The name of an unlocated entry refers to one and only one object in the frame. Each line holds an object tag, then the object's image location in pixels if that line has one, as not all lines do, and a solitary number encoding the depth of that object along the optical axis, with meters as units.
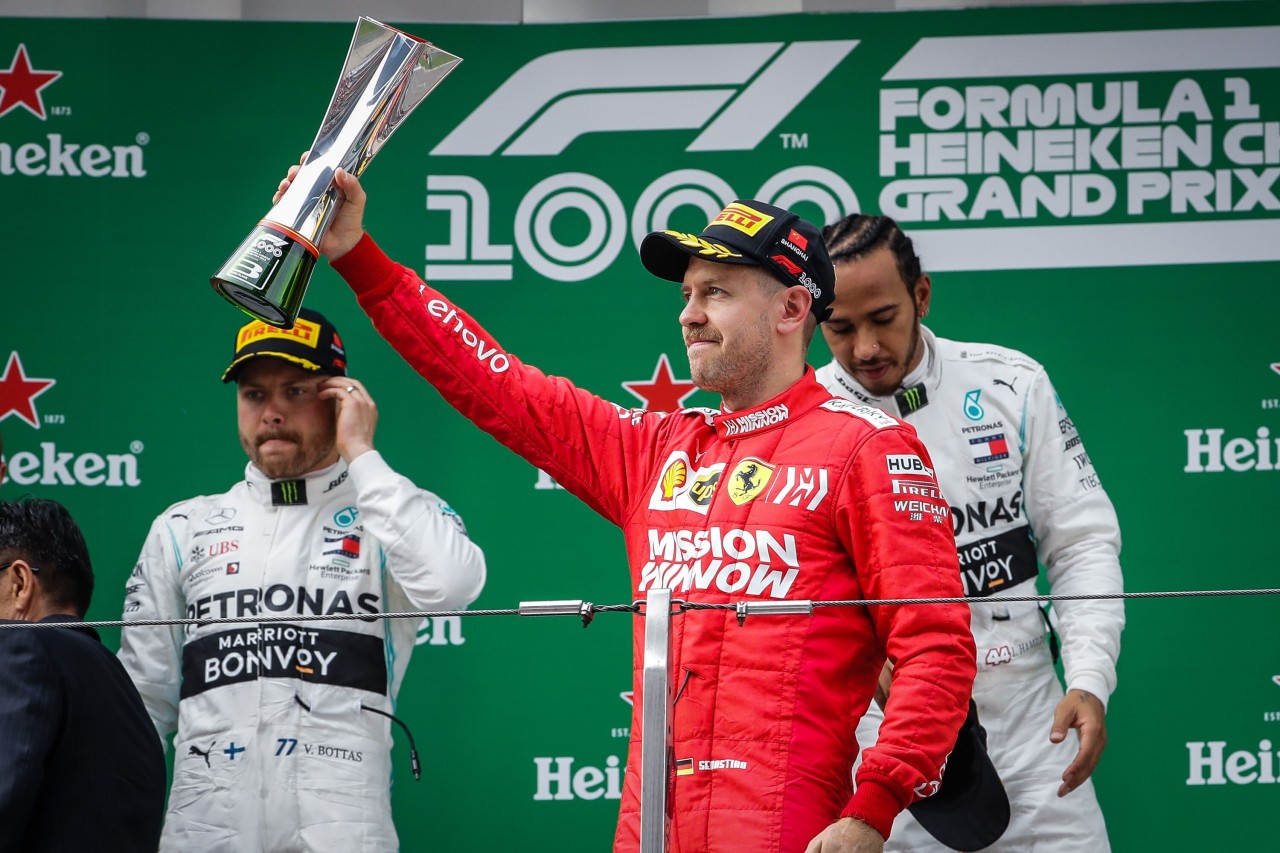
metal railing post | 14.92
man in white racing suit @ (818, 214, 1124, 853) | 15.85
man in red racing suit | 15.11
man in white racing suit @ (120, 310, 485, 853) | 15.92
